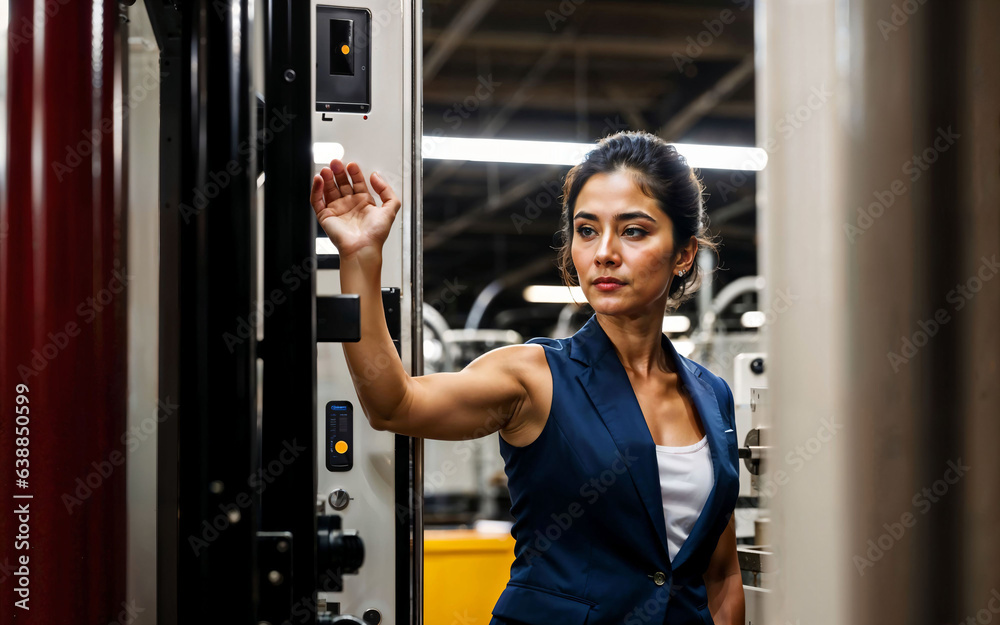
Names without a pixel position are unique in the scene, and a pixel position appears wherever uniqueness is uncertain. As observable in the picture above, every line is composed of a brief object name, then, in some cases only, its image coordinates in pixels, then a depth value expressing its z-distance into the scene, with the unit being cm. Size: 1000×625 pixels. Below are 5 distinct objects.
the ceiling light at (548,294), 1023
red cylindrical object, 115
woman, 158
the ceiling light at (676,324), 736
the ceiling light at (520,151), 406
